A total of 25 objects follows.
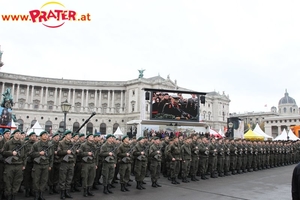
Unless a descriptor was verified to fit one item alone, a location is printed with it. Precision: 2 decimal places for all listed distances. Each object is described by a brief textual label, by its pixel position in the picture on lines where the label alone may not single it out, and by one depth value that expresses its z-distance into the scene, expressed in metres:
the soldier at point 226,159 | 15.43
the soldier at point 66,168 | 8.94
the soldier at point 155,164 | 11.45
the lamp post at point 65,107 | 15.42
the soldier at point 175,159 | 12.47
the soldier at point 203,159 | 13.85
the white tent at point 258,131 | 35.25
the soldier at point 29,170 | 9.26
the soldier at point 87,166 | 9.36
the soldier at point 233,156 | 16.02
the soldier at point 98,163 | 10.79
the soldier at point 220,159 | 15.03
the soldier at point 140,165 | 10.92
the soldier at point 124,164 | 10.44
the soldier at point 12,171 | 8.09
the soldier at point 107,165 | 9.93
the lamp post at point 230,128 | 30.19
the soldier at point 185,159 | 12.79
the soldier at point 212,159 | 14.41
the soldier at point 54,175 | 9.96
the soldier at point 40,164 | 8.50
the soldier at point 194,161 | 13.36
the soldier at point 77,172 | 10.18
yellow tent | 33.16
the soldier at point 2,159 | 8.75
